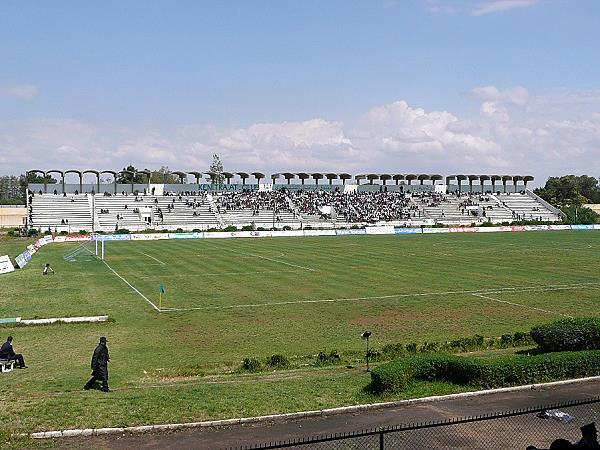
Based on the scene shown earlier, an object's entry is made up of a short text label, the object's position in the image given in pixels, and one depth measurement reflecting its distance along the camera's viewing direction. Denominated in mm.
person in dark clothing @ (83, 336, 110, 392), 19938
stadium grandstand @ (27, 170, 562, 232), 118688
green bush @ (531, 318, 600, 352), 21828
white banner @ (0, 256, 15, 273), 52656
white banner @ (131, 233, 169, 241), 96938
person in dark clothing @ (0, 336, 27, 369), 23016
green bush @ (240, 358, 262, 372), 22714
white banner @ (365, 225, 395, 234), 111125
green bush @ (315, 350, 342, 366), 23559
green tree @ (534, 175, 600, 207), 175000
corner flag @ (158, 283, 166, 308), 36250
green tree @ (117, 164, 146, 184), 188538
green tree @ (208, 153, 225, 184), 147538
